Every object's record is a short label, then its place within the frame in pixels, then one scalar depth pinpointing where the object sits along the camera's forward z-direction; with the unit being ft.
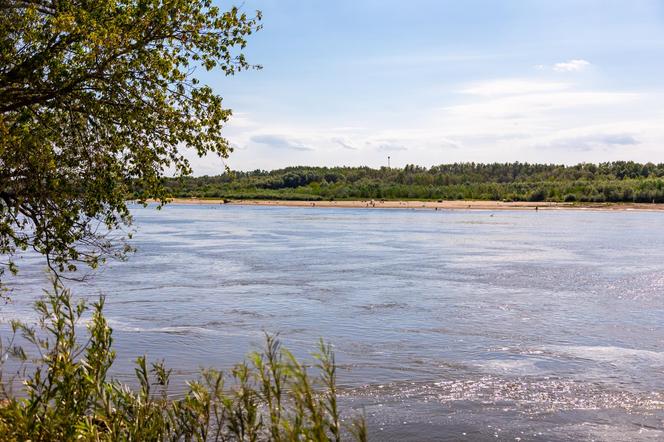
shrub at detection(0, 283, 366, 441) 15.78
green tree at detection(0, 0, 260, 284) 29.22
